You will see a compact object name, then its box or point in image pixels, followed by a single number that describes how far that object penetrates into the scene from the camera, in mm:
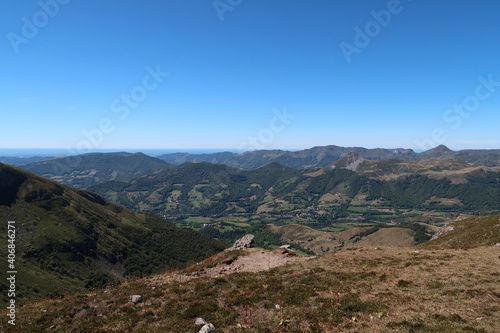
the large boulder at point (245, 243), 58531
